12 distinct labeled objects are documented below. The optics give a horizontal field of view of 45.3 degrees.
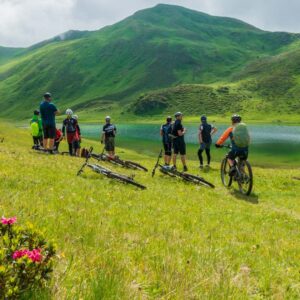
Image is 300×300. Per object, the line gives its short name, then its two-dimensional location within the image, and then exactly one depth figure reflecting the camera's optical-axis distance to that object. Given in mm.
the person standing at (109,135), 25859
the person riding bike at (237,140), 17344
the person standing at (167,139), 23938
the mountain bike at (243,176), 17547
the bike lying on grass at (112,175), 14712
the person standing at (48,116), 22375
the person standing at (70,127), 25733
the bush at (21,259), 2912
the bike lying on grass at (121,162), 22441
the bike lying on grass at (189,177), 18594
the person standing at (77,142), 26898
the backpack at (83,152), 28245
